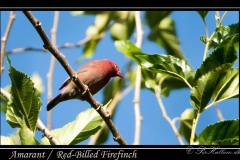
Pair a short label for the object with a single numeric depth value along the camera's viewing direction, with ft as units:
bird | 26.91
